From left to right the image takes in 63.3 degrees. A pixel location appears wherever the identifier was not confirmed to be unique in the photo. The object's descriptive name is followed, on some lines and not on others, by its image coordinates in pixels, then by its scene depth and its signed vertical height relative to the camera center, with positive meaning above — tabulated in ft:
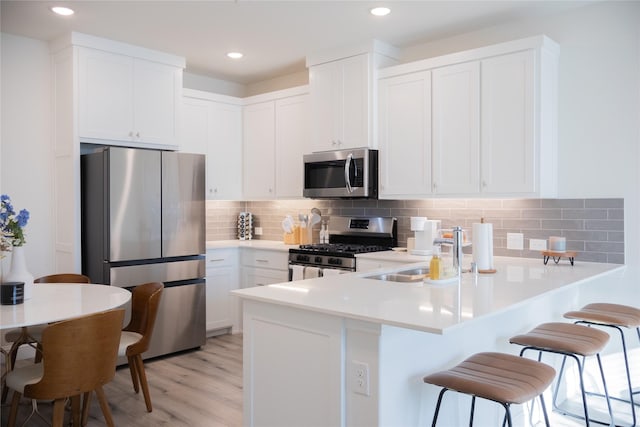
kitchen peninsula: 6.38 -1.92
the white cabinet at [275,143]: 16.71 +2.12
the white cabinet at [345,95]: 14.42 +3.20
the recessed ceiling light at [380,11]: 12.07 +4.59
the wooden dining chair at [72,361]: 7.84 -2.42
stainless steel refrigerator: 13.17 -0.62
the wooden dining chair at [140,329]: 10.50 -2.65
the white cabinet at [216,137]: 16.94 +2.34
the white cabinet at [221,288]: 16.37 -2.65
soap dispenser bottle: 8.54 -1.02
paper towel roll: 9.99 -0.83
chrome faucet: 8.54 -0.75
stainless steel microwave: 14.51 +0.92
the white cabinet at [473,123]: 11.80 +2.03
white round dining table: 8.13 -1.72
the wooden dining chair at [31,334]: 10.52 -2.72
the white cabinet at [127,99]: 13.75 +3.02
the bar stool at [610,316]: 9.25 -2.05
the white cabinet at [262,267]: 15.93 -1.94
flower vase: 9.35 -1.16
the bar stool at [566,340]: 8.02 -2.16
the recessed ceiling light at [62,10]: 12.01 +4.60
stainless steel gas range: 14.29 -1.20
